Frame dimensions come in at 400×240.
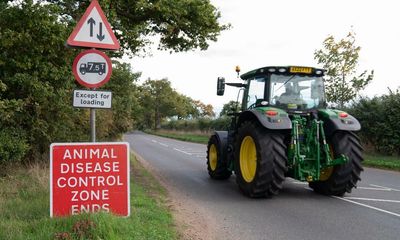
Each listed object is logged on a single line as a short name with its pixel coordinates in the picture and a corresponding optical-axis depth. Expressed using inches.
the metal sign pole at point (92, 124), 241.8
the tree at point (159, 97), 3206.2
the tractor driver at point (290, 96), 392.2
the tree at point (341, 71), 895.1
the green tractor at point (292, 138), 348.8
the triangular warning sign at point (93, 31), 233.6
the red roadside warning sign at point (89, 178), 227.8
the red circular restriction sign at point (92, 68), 234.8
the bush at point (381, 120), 727.7
